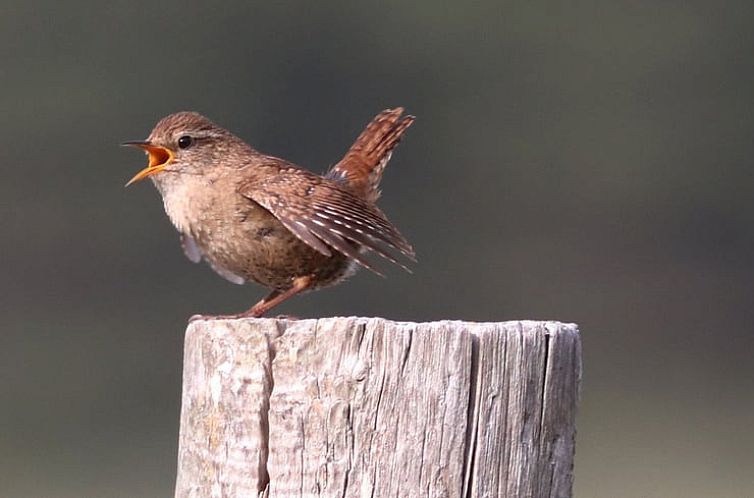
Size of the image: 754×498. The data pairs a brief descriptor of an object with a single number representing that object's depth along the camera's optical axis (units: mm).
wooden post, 8078
